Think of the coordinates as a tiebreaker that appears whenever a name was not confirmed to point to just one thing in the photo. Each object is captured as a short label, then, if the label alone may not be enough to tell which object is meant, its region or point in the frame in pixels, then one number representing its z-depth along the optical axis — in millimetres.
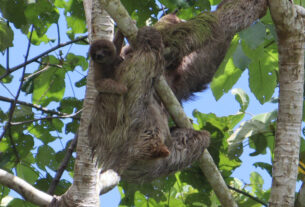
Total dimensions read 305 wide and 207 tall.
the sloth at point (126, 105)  11547
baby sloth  11312
